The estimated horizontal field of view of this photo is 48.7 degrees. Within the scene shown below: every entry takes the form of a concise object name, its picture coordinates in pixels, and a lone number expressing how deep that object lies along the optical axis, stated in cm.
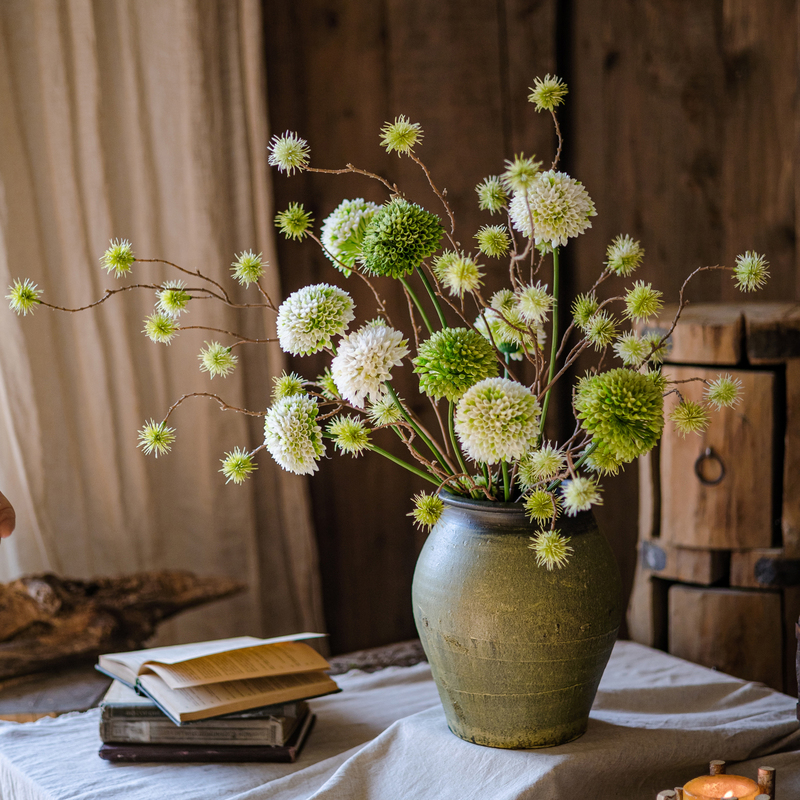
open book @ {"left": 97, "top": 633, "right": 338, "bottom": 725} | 98
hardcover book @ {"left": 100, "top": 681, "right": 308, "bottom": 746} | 99
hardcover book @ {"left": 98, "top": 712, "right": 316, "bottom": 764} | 99
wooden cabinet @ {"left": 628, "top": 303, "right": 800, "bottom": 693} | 131
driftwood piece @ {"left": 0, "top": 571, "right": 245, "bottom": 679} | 137
